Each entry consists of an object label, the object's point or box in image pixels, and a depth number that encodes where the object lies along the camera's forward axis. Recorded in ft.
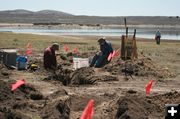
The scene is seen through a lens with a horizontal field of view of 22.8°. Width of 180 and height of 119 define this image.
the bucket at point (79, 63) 60.59
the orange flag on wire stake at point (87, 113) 28.94
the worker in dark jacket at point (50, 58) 55.62
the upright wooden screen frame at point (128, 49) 63.60
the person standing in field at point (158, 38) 125.86
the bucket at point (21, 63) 58.54
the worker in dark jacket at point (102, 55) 61.77
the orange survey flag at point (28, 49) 80.51
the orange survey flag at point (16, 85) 38.40
